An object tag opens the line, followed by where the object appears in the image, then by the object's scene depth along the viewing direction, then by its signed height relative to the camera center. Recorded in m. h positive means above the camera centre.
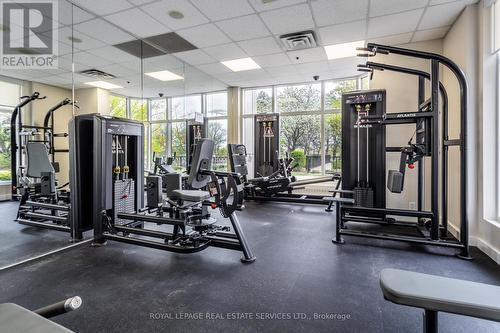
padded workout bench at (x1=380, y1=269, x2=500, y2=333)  0.88 -0.46
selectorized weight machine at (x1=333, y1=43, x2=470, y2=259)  3.06 +0.07
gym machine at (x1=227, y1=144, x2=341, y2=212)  5.97 -0.42
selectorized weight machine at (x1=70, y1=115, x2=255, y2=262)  3.00 -0.35
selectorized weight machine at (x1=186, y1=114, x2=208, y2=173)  6.29 +0.83
